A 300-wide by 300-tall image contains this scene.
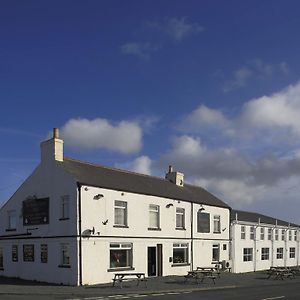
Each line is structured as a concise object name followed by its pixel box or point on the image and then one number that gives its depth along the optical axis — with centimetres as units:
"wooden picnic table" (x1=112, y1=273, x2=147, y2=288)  2696
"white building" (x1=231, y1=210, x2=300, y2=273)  4438
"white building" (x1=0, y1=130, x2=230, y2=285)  2823
